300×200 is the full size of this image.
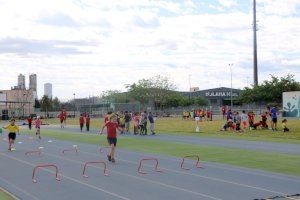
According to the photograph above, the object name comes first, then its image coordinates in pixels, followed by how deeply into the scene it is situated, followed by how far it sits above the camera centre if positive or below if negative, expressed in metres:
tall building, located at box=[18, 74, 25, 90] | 128.24 +9.89
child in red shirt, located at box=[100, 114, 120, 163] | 17.77 -0.69
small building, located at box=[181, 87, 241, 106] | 107.56 +4.41
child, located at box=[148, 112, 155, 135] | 35.25 -0.51
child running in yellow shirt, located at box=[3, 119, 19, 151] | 23.62 -0.73
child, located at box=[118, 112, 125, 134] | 36.34 -0.52
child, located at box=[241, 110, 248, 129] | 34.59 -0.33
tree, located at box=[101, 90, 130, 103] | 106.56 +4.49
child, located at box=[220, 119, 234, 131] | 35.86 -0.78
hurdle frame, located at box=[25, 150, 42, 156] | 21.42 -1.64
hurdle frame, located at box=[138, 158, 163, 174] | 14.98 -1.74
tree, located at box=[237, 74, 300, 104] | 69.00 +3.63
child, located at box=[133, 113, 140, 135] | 35.06 -0.57
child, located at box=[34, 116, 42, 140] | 32.92 -0.52
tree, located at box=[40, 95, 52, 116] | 99.05 +2.66
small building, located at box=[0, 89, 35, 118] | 92.46 +2.72
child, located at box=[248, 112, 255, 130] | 34.85 -0.40
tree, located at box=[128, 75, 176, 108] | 100.56 +5.03
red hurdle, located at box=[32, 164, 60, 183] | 13.55 -1.78
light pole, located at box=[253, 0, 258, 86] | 70.00 +9.64
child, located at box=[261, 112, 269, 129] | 34.62 -0.55
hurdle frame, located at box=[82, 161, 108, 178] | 14.23 -1.76
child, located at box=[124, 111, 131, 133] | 36.89 -0.44
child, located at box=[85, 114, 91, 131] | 41.21 -0.47
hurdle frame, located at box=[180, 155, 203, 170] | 16.11 -1.72
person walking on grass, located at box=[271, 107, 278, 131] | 32.22 -0.25
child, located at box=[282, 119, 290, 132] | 31.84 -0.85
